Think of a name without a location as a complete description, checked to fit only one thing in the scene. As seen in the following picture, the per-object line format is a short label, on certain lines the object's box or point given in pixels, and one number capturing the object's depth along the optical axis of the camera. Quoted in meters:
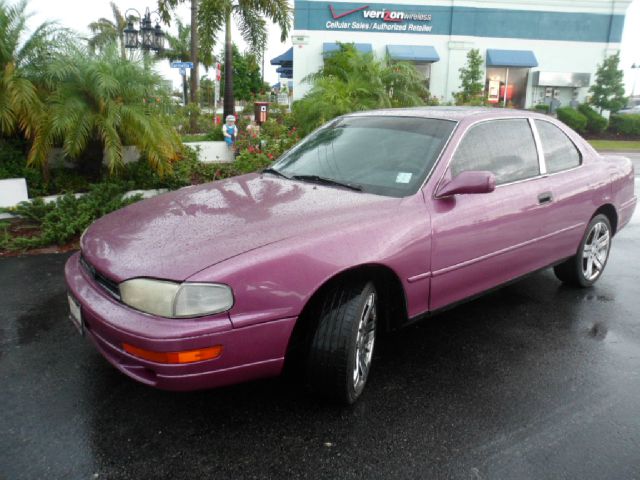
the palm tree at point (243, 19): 15.50
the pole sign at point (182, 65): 15.02
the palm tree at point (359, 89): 9.32
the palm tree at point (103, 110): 6.71
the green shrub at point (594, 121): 24.17
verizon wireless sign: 25.62
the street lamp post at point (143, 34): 14.55
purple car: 2.33
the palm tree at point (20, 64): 6.67
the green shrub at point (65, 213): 5.76
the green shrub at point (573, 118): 23.36
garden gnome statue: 10.55
